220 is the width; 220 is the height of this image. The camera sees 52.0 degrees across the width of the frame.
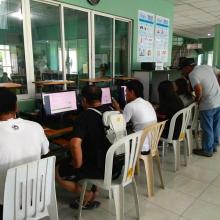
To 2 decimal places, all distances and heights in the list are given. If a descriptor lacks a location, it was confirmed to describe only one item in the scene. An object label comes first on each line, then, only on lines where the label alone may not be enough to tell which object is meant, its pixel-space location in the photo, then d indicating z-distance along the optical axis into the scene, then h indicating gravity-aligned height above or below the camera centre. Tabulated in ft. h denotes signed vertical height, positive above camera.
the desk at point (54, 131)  7.09 -2.00
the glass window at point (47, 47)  9.70 +1.04
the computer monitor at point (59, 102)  8.42 -1.27
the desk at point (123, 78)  12.56 -0.49
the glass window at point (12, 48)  8.68 +0.81
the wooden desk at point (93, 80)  10.68 -0.52
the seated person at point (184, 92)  11.07 -1.12
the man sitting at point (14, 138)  4.10 -1.28
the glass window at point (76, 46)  11.03 +1.22
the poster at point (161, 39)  14.88 +2.04
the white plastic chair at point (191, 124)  10.48 -2.63
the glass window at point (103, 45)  12.01 +1.32
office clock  10.46 +3.11
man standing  10.45 -1.31
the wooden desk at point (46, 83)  8.71 -0.53
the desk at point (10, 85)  7.38 -0.53
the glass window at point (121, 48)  13.24 +1.26
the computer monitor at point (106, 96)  11.08 -1.33
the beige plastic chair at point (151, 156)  7.14 -2.84
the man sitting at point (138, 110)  7.40 -1.35
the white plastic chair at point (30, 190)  3.87 -2.20
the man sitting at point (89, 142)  5.62 -1.82
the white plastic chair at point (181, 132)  8.85 -2.49
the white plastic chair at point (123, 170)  5.23 -2.43
